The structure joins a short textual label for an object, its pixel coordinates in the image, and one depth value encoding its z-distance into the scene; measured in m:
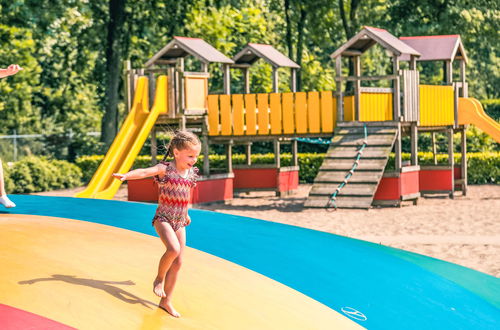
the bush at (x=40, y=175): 27.02
